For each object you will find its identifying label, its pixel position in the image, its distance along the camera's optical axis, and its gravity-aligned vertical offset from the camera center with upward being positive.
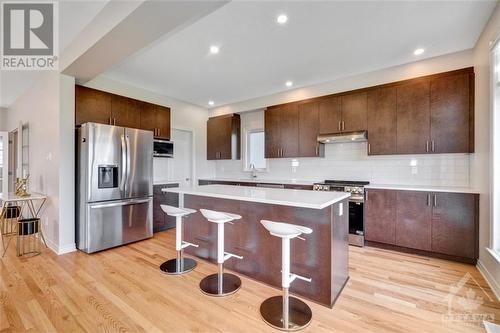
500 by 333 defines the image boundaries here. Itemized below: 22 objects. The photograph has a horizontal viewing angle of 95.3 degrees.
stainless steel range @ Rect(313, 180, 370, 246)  3.56 -0.72
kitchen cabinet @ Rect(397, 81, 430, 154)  3.29 +0.71
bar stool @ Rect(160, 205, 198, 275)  2.74 -1.23
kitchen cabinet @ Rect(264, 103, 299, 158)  4.56 +0.74
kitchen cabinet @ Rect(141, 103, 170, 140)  4.43 +0.95
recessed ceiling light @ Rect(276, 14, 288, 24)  2.40 +1.58
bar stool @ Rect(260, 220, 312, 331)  1.85 -1.26
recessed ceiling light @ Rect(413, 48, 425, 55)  3.13 +1.59
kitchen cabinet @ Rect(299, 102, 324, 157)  4.29 +0.70
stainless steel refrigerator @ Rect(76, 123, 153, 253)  3.31 -0.31
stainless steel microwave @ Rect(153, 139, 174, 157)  4.64 +0.39
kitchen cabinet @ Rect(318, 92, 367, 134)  3.81 +0.93
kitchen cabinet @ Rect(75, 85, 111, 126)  3.53 +0.98
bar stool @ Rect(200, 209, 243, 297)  2.31 -1.25
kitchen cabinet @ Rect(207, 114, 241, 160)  5.50 +0.72
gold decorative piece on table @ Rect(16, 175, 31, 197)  3.57 -0.35
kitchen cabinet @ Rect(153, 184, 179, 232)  4.40 -0.83
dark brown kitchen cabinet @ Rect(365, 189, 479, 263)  2.85 -0.76
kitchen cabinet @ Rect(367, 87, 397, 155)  3.54 +0.72
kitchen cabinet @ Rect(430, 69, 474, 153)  3.00 +0.72
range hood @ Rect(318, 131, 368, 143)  3.79 +0.50
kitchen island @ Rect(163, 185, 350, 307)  2.10 -0.77
